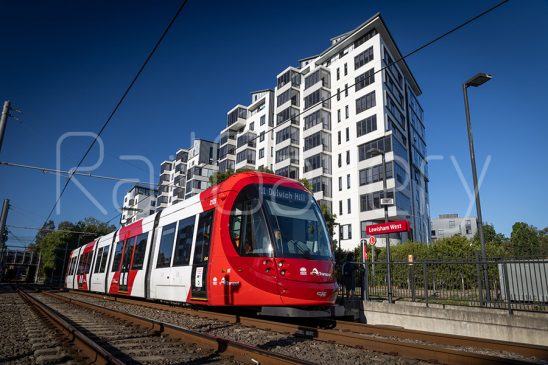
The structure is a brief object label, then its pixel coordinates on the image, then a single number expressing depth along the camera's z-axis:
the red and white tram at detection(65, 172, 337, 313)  8.32
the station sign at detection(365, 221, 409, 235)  12.24
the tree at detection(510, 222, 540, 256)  53.01
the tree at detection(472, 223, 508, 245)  66.76
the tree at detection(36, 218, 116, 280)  63.55
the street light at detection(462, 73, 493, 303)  10.18
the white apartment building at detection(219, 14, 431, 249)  40.97
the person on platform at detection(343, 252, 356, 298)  13.23
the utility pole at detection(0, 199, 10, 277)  27.02
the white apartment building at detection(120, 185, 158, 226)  95.25
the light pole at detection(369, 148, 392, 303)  11.76
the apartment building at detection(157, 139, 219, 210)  74.12
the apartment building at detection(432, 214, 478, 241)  104.19
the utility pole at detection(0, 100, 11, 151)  11.77
